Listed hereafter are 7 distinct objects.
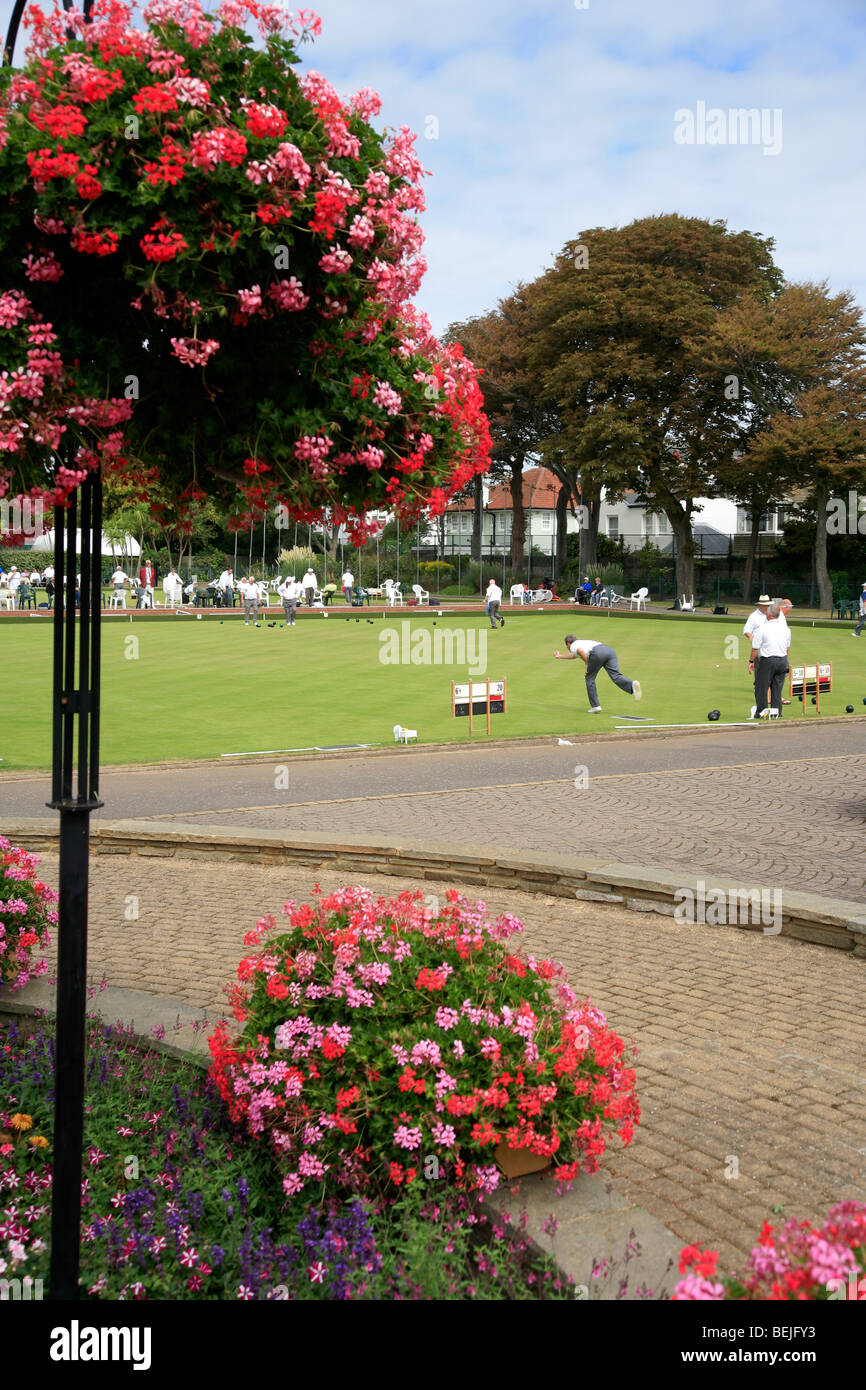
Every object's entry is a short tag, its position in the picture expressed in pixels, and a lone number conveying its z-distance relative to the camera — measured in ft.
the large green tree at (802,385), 163.73
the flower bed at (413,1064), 11.69
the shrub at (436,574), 231.71
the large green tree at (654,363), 183.52
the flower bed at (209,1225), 10.46
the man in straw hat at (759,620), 58.59
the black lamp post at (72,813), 10.24
